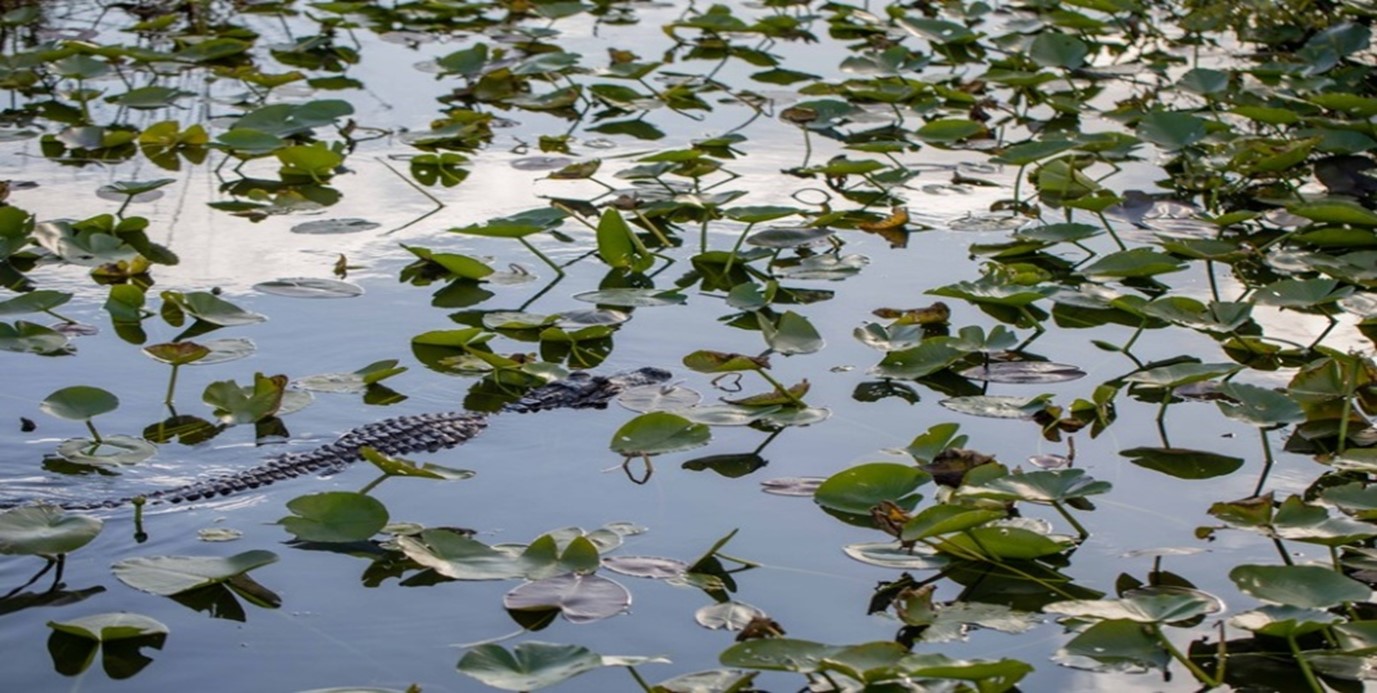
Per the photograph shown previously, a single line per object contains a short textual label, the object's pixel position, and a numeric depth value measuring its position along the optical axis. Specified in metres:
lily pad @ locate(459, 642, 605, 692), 9.17
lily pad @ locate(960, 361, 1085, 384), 11.09
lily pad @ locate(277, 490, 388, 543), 9.89
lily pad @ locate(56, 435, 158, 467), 10.32
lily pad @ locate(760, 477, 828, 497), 10.30
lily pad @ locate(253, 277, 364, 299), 11.72
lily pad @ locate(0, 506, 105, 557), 9.73
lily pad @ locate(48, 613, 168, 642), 9.46
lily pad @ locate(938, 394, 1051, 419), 10.75
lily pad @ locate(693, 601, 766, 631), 9.60
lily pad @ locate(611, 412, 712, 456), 10.44
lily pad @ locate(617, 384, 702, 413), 10.80
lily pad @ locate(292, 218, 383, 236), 12.42
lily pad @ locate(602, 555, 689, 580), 9.80
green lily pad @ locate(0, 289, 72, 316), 11.31
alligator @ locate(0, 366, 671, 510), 10.19
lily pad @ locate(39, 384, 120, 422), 10.45
